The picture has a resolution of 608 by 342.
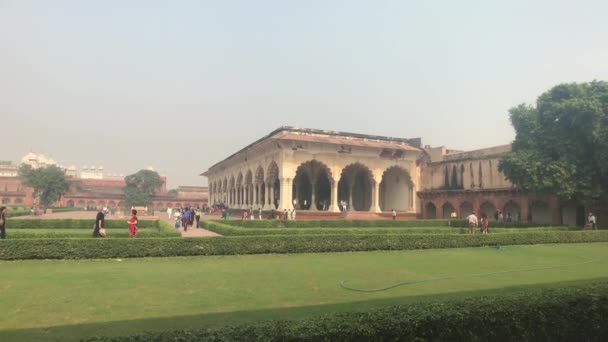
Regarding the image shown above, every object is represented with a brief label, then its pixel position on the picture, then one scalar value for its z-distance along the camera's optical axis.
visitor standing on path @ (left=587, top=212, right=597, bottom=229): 21.96
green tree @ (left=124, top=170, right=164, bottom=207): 68.31
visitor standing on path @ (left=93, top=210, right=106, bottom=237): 13.65
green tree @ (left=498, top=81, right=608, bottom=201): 22.09
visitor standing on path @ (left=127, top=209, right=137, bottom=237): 14.28
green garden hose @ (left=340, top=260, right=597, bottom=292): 7.87
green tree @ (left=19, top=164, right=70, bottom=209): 57.94
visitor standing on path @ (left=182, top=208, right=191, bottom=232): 20.23
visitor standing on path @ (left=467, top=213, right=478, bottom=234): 18.36
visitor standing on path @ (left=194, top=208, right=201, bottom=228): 22.80
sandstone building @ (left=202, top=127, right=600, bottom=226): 28.52
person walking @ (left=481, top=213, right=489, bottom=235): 18.52
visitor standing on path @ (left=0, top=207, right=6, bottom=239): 13.38
